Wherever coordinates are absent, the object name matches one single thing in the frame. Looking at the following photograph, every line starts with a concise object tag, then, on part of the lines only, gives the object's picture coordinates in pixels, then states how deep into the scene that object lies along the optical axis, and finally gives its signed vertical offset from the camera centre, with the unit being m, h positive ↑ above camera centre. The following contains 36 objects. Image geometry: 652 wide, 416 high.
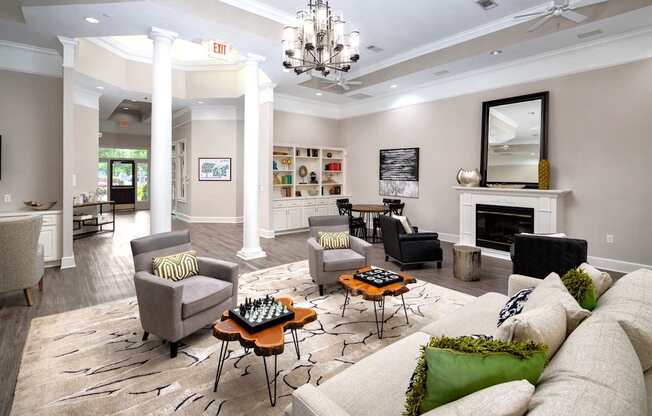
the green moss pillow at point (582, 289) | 1.82 -0.51
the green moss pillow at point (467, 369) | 1.08 -0.57
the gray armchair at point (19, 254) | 3.50 -0.67
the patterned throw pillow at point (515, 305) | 1.86 -0.63
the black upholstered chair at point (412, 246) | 5.26 -0.80
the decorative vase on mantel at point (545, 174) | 5.69 +0.42
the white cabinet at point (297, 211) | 8.30 -0.41
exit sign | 5.07 +2.30
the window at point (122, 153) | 13.28 +1.65
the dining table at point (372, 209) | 7.20 -0.28
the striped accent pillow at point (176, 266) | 3.11 -0.70
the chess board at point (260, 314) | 2.19 -0.84
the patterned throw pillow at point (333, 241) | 4.51 -0.62
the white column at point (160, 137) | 4.71 +0.82
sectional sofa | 0.92 -0.56
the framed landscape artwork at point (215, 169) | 9.98 +0.78
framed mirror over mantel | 5.91 +1.10
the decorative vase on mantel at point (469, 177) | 6.62 +0.42
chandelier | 3.62 +1.75
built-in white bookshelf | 8.80 +0.69
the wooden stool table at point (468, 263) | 4.70 -0.93
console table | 7.36 -0.71
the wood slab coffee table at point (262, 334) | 1.99 -0.90
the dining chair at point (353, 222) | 7.47 -0.58
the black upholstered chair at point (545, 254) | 3.65 -0.64
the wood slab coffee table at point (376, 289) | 2.93 -0.85
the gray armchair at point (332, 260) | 4.05 -0.80
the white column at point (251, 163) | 6.03 +0.58
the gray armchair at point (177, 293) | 2.64 -0.86
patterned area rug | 2.13 -1.32
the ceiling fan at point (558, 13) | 3.70 +2.13
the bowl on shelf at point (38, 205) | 5.20 -0.20
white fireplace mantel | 5.55 -0.10
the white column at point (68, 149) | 5.01 +0.67
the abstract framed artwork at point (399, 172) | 8.15 +0.63
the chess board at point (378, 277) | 3.13 -0.80
